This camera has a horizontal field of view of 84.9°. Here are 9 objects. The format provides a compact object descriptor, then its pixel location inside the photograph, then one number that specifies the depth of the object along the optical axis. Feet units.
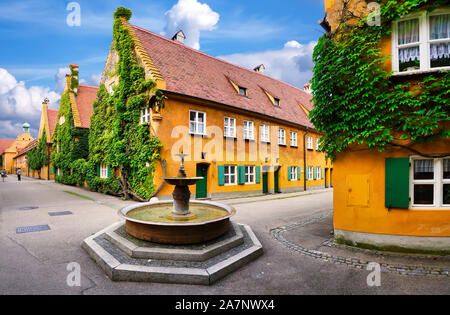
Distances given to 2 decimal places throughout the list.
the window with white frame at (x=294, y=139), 74.90
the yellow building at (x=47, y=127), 112.68
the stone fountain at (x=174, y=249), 14.84
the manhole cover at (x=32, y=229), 25.50
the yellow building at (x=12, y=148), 244.22
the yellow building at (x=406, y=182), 18.92
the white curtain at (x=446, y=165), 18.85
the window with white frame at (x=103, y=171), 61.98
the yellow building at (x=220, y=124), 46.55
